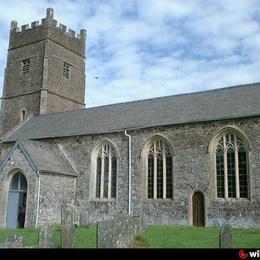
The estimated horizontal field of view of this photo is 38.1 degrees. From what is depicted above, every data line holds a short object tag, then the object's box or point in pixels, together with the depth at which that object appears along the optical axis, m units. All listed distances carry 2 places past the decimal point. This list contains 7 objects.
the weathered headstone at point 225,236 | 9.97
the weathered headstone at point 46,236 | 11.69
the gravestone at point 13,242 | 11.28
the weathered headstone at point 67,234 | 11.79
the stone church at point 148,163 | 20.39
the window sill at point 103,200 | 23.90
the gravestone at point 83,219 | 20.28
